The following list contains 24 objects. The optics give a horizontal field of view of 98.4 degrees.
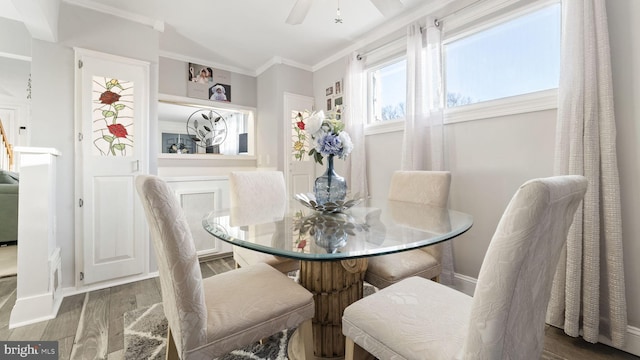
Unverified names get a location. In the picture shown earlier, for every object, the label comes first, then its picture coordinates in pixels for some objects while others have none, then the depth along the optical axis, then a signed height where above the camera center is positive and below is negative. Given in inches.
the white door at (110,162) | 91.2 +8.0
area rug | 57.9 -35.7
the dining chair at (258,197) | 67.4 -4.5
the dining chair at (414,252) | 59.2 -17.1
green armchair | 122.4 -11.7
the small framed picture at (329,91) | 140.8 +47.2
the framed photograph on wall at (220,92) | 142.5 +48.1
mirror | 131.0 +28.2
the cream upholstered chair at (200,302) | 33.8 -17.5
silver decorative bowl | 63.4 -5.2
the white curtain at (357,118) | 122.3 +29.0
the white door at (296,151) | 141.6 +16.8
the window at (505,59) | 74.2 +36.9
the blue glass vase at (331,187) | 65.8 -1.0
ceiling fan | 67.1 +44.9
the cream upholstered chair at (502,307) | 23.6 -12.7
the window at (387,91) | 114.0 +39.7
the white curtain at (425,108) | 92.7 +25.8
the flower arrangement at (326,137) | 61.1 +10.3
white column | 71.6 -14.5
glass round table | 40.1 -9.0
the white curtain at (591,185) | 59.7 -1.1
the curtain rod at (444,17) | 86.7 +55.6
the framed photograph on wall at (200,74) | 136.3 +55.3
